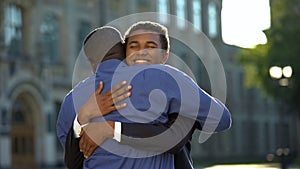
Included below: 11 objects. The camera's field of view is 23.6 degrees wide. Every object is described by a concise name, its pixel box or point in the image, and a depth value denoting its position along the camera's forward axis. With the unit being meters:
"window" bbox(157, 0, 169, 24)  45.78
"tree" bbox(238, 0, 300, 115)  35.97
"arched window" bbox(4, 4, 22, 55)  34.78
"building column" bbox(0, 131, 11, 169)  32.91
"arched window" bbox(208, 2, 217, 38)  53.94
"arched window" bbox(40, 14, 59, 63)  37.62
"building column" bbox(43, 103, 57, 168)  36.16
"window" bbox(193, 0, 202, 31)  52.28
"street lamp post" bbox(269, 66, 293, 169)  24.34
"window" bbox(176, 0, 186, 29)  49.60
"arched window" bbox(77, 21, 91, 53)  40.62
